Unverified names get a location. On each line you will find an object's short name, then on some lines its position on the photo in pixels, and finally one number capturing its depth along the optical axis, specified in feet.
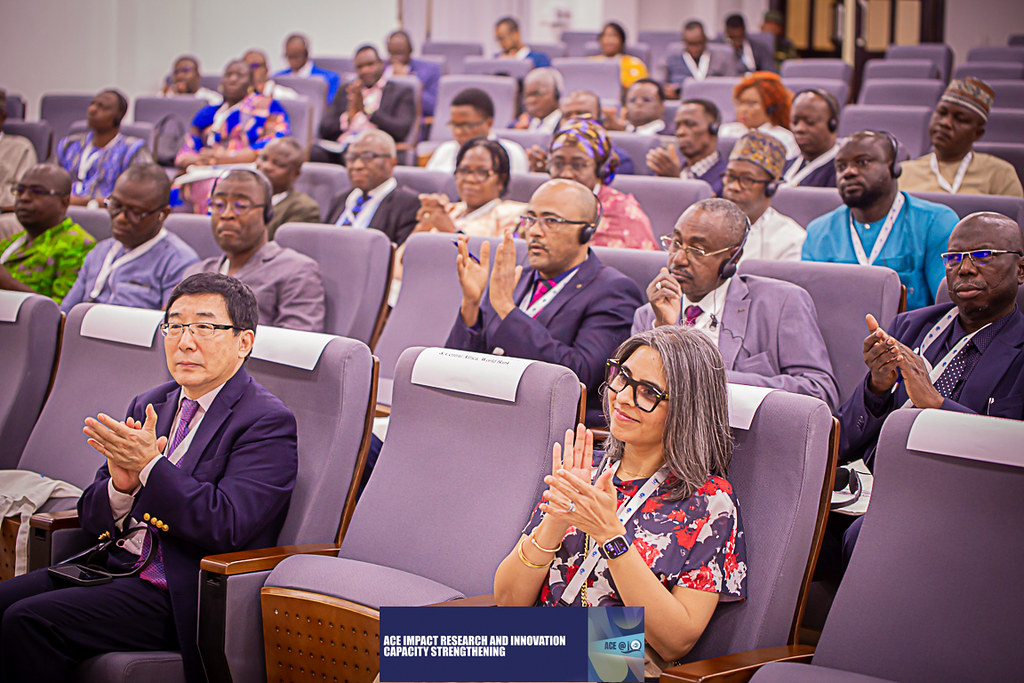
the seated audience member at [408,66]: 27.35
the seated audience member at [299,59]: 29.40
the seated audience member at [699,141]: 16.16
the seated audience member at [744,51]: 30.99
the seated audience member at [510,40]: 29.22
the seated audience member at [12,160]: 20.52
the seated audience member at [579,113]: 16.83
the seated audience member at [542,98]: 21.24
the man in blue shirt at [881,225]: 10.86
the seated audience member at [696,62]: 29.01
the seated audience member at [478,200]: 13.52
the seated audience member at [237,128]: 20.59
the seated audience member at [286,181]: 15.46
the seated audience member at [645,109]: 20.68
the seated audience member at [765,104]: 18.49
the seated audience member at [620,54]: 26.99
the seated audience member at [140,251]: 12.13
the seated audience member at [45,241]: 13.48
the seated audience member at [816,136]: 15.21
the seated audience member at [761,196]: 12.02
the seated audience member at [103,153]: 19.60
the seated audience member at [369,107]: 22.84
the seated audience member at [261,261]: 11.56
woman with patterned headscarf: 12.80
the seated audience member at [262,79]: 25.53
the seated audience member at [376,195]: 14.98
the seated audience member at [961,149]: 14.44
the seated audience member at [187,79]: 27.40
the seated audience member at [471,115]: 17.67
